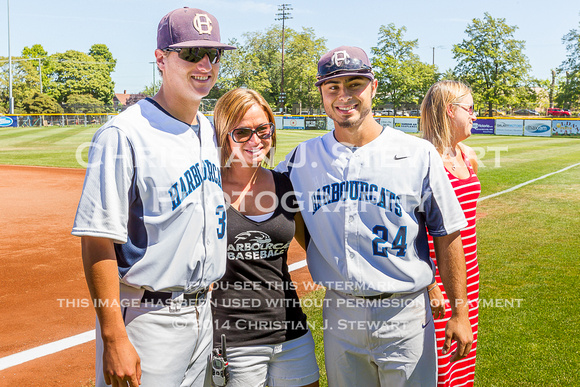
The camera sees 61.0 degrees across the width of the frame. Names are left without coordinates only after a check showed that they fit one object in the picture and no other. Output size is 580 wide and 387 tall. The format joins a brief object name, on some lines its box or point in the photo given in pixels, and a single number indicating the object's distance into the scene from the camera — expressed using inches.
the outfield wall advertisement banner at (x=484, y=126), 1595.7
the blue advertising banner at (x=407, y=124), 1644.9
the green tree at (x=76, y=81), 3189.0
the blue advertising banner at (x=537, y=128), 1475.1
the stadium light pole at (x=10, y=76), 1540.2
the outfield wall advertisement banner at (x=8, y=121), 1770.4
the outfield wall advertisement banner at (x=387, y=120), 1673.0
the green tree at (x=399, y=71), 2281.0
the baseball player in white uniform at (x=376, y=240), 95.3
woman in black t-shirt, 97.1
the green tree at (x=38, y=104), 2409.0
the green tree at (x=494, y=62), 2134.6
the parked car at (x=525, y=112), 2627.2
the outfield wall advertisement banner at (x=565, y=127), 1454.2
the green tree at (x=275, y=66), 2751.0
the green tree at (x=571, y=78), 2236.7
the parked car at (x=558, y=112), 2311.8
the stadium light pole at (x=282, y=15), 2481.9
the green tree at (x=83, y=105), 1989.4
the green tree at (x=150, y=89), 3353.8
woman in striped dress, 115.3
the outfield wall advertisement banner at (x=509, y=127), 1531.7
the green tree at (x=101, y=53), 4244.6
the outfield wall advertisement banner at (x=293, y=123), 1834.6
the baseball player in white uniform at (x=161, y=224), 76.3
